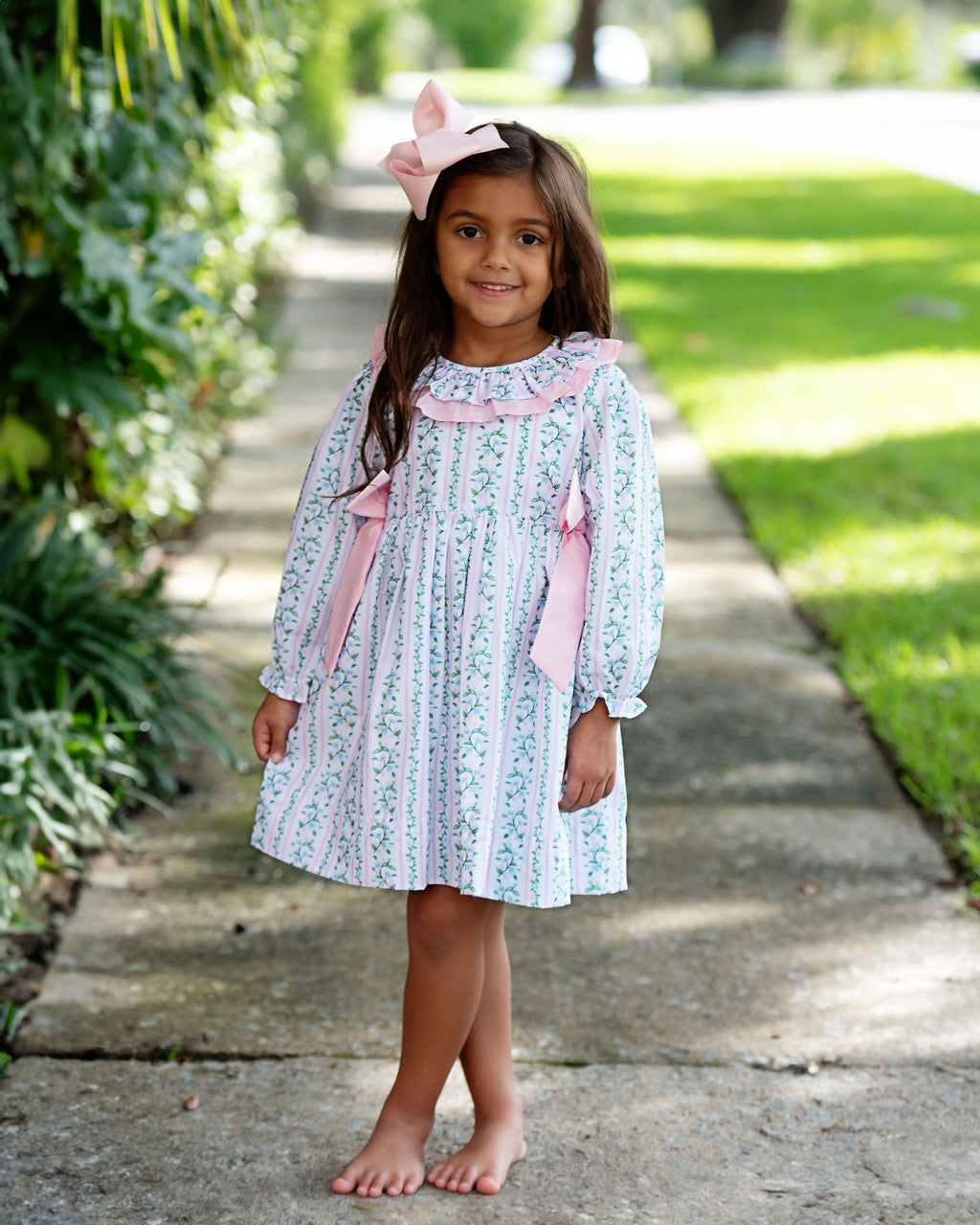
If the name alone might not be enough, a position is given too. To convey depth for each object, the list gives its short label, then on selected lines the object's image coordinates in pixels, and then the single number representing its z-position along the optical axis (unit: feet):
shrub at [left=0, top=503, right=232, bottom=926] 10.43
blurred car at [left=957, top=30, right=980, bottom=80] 138.82
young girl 7.48
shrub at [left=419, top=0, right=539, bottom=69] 150.00
